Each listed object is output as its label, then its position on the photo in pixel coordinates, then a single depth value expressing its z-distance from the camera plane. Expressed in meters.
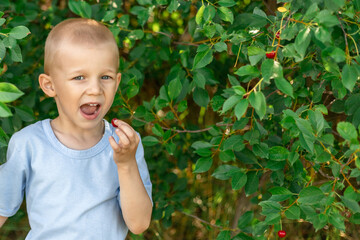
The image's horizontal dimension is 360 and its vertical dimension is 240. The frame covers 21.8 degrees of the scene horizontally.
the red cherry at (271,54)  1.59
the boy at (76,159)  1.54
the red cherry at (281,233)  1.85
